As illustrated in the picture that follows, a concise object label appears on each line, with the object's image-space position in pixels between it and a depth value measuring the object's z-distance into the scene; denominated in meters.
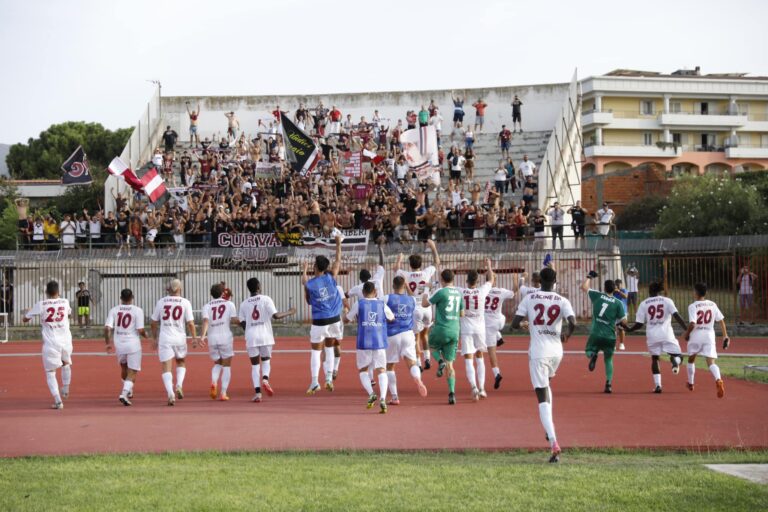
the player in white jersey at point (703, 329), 15.49
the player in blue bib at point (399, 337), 14.52
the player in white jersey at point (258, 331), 15.32
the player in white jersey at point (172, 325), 14.95
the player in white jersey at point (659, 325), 16.03
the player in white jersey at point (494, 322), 16.26
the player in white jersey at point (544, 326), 10.40
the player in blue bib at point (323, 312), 15.43
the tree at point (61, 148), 70.38
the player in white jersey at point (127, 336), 14.78
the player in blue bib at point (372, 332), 13.83
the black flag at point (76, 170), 34.54
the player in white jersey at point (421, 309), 17.44
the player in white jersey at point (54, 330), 14.77
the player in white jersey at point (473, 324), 14.80
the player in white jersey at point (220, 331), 15.20
